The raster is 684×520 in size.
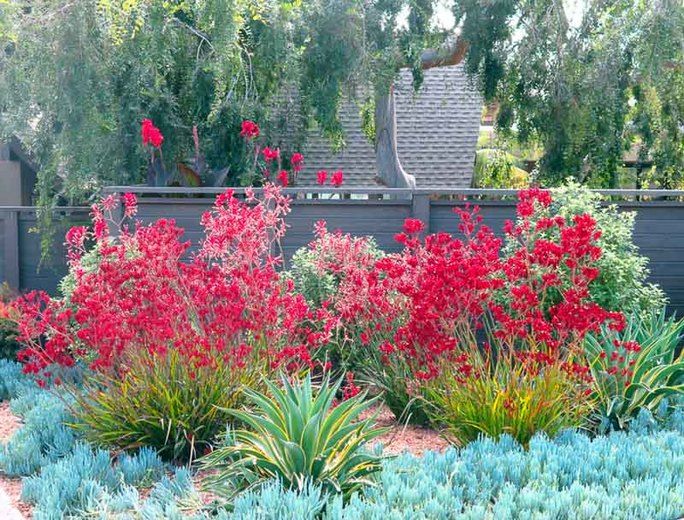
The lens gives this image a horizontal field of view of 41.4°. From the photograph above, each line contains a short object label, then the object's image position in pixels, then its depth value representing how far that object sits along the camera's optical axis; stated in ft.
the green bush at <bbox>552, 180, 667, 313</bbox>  24.72
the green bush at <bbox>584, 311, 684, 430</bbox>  20.20
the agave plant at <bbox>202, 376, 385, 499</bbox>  15.75
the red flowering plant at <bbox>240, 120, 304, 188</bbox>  41.96
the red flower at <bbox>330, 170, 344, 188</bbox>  28.32
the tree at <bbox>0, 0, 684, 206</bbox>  37.45
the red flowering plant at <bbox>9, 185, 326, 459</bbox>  18.86
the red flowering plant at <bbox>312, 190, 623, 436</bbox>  18.48
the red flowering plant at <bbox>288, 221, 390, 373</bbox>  23.03
